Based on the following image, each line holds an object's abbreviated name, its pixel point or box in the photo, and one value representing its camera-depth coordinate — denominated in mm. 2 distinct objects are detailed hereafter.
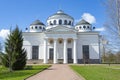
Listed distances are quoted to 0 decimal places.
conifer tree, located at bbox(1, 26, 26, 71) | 12731
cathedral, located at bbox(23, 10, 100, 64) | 26434
